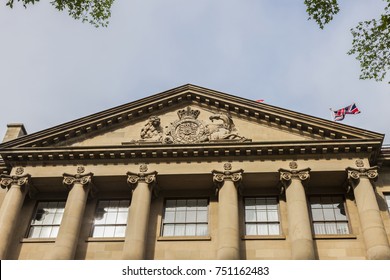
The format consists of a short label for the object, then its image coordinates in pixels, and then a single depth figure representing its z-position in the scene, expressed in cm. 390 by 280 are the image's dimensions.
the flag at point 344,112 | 2703
